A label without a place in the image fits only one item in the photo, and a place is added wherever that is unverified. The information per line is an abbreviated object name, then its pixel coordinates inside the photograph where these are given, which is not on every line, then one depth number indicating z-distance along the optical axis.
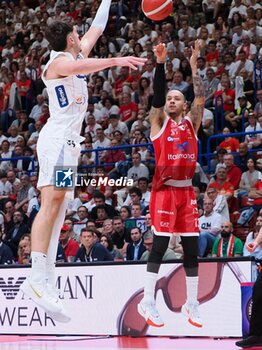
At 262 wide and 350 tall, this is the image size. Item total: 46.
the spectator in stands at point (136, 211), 14.87
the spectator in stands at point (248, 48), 18.56
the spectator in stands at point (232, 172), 15.52
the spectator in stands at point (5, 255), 14.64
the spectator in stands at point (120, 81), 20.43
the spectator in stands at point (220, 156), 15.73
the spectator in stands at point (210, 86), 18.11
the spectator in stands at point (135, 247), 13.36
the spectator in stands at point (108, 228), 14.67
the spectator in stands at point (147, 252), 12.40
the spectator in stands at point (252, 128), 16.16
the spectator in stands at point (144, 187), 15.75
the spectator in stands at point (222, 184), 15.25
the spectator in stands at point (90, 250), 12.98
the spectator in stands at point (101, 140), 18.47
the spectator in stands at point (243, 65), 18.31
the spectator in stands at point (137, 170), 16.61
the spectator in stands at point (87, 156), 18.38
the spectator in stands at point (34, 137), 20.12
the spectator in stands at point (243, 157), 15.74
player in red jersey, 8.96
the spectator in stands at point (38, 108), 21.42
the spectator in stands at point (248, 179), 15.16
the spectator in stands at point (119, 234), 14.45
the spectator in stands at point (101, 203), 15.88
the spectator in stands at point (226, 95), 17.86
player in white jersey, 7.39
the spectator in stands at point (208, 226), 13.49
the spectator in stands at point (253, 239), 12.18
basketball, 9.26
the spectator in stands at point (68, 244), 14.31
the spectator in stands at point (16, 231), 16.08
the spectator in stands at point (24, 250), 14.19
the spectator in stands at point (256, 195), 14.67
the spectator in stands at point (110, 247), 13.67
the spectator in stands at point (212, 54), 19.11
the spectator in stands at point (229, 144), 16.47
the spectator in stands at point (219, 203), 14.42
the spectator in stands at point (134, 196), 15.40
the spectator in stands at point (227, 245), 12.97
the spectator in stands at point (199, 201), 14.61
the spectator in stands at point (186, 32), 20.10
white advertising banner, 10.84
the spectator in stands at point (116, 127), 18.75
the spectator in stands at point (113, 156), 17.94
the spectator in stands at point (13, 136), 20.83
